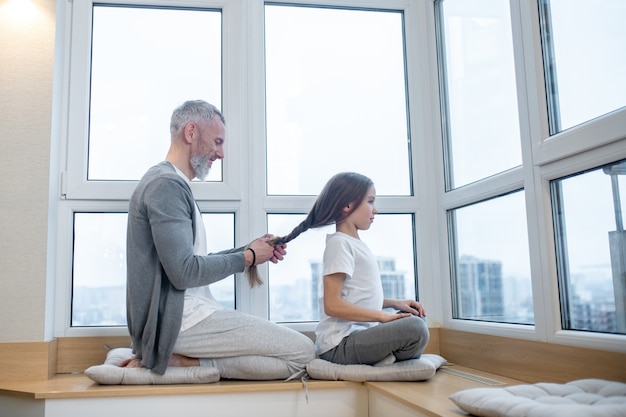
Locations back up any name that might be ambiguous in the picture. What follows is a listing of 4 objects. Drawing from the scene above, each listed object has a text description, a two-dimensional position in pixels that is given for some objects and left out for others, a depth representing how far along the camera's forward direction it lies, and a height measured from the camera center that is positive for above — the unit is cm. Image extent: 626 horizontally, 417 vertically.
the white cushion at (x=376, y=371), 225 -27
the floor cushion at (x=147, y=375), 223 -26
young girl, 228 -2
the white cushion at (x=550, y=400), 141 -27
